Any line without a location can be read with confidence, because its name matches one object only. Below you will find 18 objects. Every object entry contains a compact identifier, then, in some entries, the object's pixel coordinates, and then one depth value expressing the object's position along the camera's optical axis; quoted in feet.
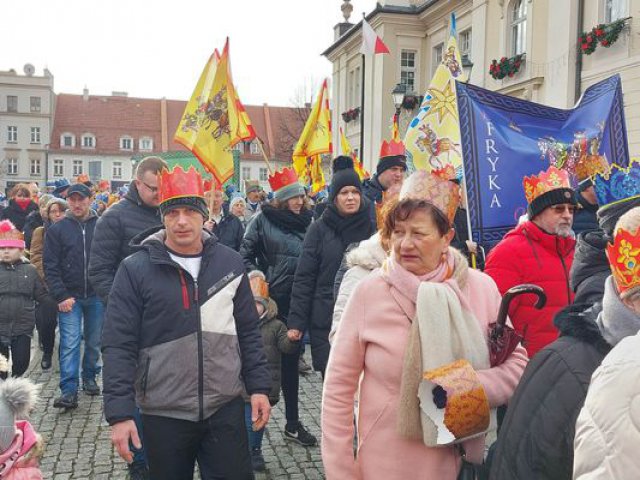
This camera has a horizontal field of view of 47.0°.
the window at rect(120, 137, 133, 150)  234.58
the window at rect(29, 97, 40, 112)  232.73
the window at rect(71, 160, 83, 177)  232.32
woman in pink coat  8.51
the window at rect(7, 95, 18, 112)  232.73
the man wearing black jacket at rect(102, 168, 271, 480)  11.04
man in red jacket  12.94
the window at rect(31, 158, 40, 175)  233.55
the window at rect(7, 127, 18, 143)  232.73
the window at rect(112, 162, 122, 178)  235.40
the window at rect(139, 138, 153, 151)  234.58
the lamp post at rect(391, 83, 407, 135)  51.98
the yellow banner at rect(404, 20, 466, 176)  20.88
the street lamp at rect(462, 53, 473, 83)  43.46
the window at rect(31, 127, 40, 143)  232.73
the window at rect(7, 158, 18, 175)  230.07
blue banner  14.75
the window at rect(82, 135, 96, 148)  232.73
